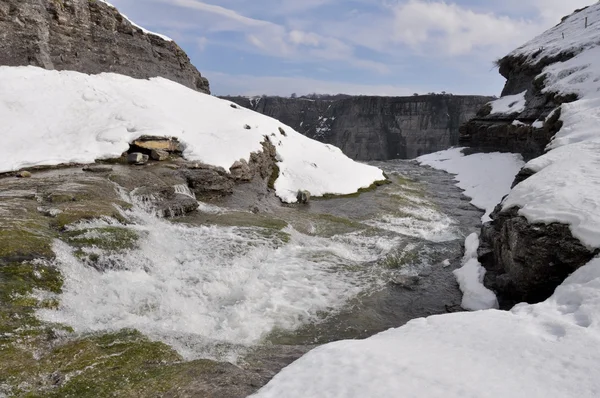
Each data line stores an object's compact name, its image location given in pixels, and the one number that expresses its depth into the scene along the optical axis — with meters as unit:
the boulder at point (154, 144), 19.18
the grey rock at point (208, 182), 17.98
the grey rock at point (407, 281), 11.57
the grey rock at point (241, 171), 20.59
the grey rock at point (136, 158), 17.98
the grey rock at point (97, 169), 15.92
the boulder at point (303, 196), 23.22
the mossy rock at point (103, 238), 9.41
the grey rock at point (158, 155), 18.89
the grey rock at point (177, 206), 14.46
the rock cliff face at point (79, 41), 21.23
